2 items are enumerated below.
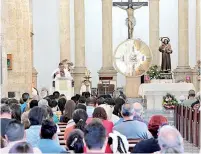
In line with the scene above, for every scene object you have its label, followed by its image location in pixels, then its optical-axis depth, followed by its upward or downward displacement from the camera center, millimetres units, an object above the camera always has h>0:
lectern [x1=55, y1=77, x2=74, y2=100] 20531 -534
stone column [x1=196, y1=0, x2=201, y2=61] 30406 +2174
